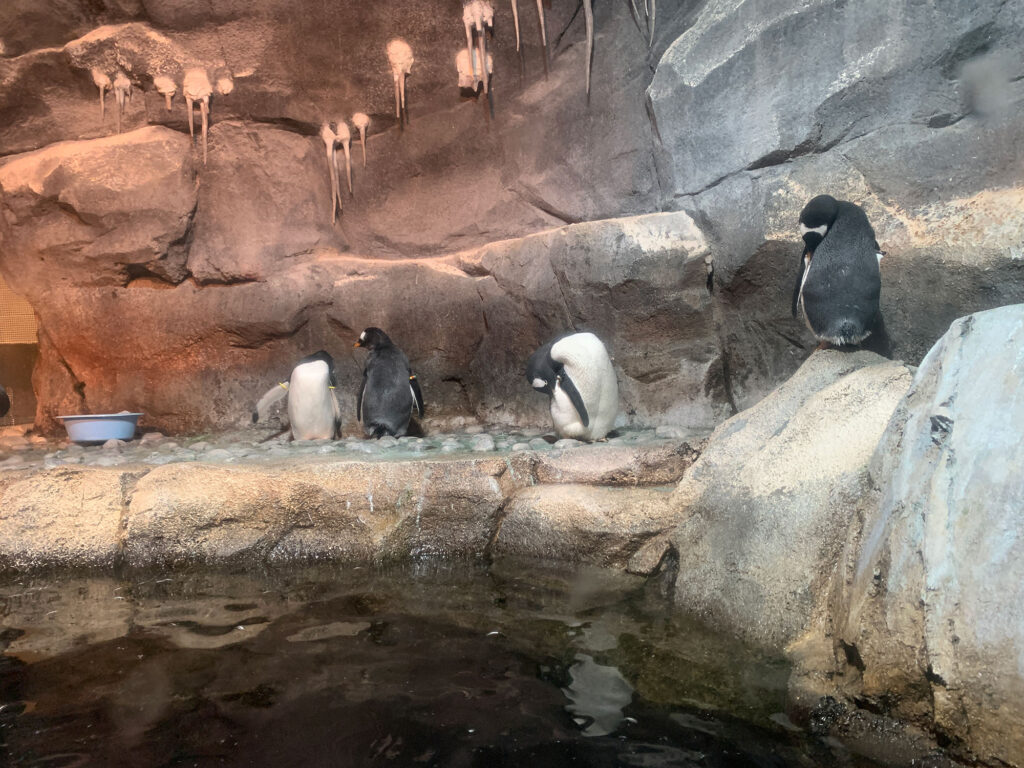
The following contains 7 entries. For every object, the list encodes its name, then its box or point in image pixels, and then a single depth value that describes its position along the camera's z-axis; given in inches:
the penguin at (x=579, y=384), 215.8
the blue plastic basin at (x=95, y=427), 239.9
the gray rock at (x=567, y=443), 193.0
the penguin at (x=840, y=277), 166.1
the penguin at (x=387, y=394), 249.3
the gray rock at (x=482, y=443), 202.3
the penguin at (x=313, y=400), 254.2
